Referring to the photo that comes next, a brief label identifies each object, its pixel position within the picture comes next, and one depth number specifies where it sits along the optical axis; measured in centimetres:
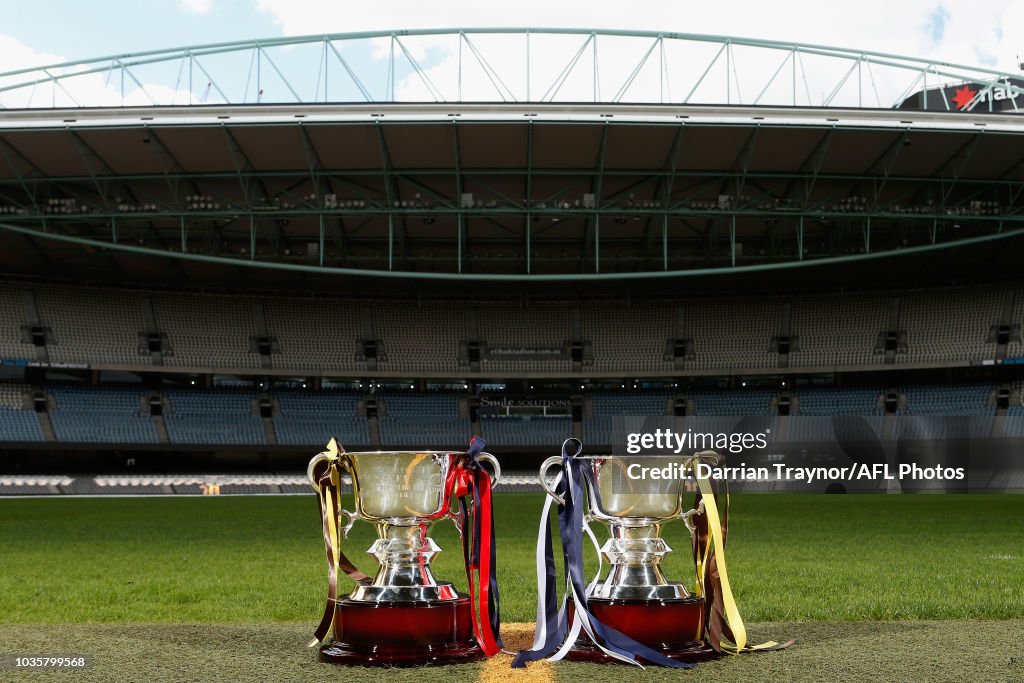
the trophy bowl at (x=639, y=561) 283
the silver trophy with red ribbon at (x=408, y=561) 277
